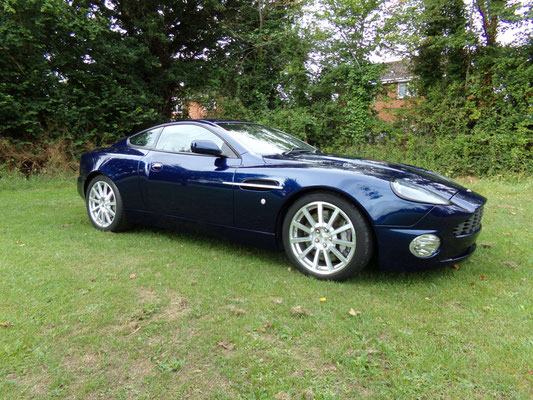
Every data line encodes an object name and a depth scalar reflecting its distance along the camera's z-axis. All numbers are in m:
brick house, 12.32
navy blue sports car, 2.59
